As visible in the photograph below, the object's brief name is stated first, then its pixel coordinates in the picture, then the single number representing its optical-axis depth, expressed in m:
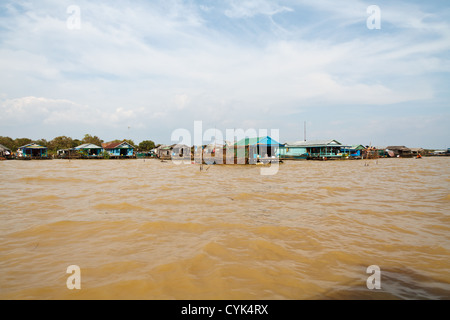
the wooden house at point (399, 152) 58.24
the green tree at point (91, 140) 68.06
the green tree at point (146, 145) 71.56
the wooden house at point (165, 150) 58.50
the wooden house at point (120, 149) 51.79
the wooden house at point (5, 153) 44.54
